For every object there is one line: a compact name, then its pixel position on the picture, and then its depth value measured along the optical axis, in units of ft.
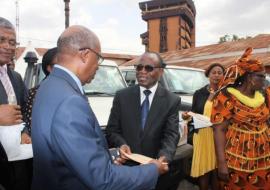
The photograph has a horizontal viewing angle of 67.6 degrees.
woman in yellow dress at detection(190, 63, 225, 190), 8.52
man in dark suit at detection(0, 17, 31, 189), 4.87
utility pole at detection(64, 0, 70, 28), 31.15
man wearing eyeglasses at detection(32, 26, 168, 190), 2.94
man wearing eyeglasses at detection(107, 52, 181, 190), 6.21
